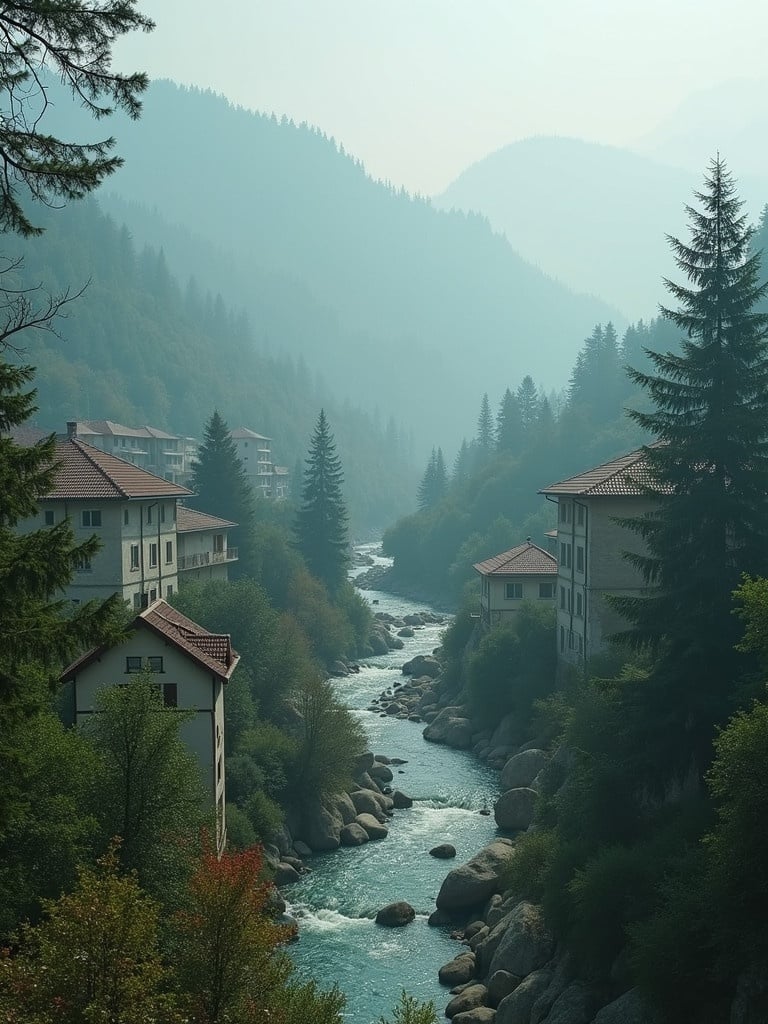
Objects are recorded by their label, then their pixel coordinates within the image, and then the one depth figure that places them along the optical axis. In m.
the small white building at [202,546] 66.97
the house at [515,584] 69.75
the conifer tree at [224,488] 82.06
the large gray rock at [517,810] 45.84
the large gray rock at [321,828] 45.28
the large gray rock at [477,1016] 29.42
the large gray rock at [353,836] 45.78
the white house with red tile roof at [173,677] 36.34
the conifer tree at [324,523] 94.50
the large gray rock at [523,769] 50.03
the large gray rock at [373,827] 46.62
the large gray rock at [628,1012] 24.86
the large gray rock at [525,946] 31.19
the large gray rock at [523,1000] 28.86
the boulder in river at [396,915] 37.16
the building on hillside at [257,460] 172.50
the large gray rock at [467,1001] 30.48
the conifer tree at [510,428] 145.62
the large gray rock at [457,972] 32.62
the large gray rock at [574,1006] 27.23
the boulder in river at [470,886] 37.66
